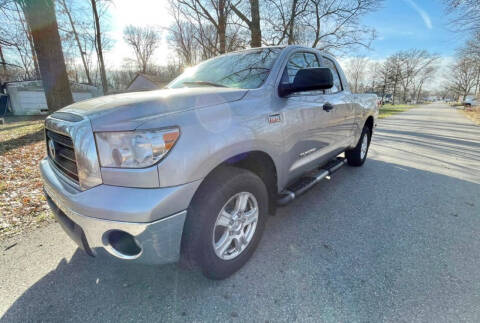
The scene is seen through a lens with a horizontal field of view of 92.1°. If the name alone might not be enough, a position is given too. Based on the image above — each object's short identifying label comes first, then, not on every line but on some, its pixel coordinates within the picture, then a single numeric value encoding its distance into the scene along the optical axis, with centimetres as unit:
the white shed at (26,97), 2178
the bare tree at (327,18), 1536
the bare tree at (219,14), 1305
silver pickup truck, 137
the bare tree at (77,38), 1740
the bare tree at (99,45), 2422
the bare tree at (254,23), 1132
